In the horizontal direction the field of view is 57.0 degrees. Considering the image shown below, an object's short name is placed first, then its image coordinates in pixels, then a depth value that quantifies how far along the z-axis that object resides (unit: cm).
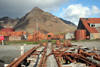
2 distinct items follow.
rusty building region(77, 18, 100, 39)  2792
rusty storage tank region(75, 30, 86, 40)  2778
